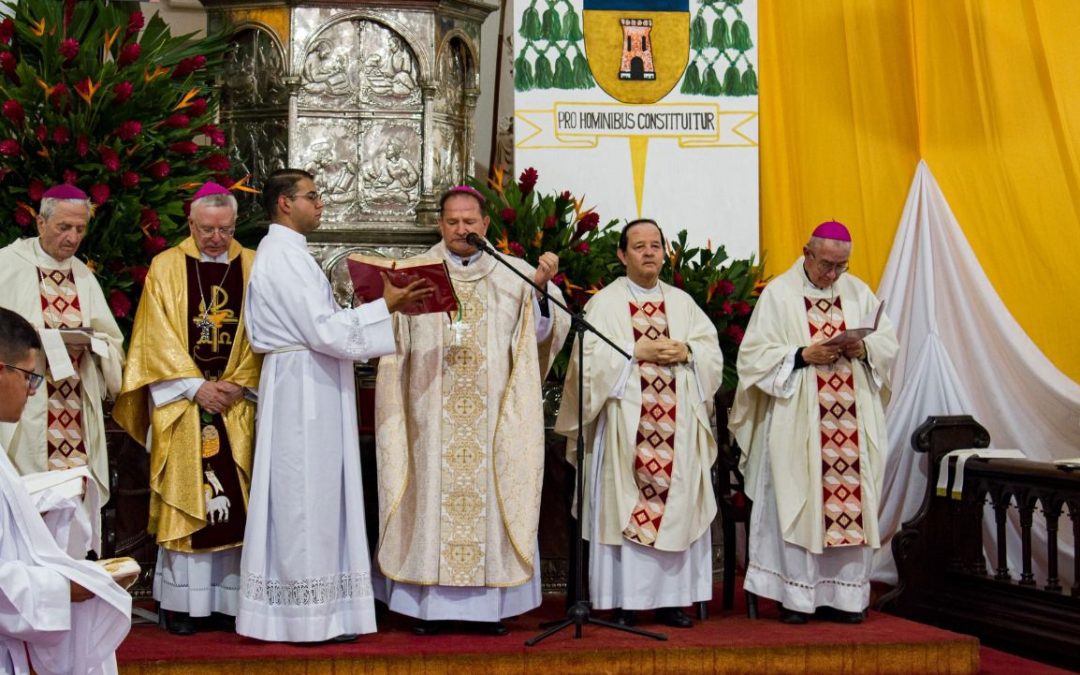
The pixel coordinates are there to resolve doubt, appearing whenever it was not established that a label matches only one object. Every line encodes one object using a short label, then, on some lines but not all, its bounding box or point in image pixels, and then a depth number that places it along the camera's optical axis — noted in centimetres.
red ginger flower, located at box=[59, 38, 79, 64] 786
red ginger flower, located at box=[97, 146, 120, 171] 770
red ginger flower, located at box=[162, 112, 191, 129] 804
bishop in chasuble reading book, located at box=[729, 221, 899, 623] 729
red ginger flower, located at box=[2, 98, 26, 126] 757
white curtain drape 913
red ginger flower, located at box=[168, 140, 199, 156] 805
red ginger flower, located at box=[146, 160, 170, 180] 793
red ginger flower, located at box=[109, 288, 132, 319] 766
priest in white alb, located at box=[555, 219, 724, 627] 713
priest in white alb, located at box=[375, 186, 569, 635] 677
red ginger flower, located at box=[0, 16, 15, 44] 807
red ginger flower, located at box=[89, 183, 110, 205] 763
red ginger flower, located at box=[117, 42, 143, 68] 803
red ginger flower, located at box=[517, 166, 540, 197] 850
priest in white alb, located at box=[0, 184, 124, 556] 688
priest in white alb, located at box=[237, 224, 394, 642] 646
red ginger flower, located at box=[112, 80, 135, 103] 780
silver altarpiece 869
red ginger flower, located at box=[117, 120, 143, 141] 778
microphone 628
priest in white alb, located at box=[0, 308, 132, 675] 377
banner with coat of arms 925
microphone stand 633
